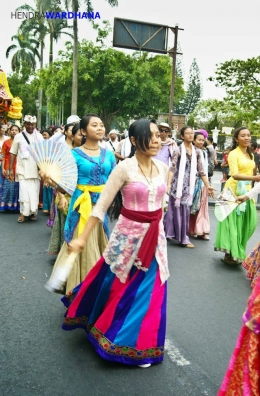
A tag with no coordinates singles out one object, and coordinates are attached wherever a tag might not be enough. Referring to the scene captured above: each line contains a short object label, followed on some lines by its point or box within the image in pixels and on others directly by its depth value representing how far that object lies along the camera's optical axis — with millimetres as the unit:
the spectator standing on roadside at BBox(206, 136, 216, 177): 11414
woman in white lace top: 3037
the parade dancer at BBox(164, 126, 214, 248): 6977
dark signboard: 14430
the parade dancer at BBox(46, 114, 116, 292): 3984
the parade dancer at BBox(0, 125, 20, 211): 9516
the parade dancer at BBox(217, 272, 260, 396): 1981
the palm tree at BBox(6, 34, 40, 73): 45594
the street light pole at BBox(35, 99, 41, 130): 37594
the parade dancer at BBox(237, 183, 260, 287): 4875
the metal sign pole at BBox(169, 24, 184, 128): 15094
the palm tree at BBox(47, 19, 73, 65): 33719
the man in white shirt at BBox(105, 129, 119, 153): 12711
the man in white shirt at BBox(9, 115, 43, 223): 8344
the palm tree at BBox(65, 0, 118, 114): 23547
